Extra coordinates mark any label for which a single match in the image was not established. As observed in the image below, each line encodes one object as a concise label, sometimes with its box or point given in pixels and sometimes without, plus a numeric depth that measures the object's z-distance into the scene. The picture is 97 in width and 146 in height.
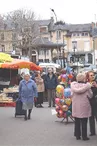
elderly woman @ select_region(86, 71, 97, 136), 10.46
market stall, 19.72
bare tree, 68.56
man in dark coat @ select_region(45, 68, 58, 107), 20.16
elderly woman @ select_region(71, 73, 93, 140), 10.31
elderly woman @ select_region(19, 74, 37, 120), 14.75
